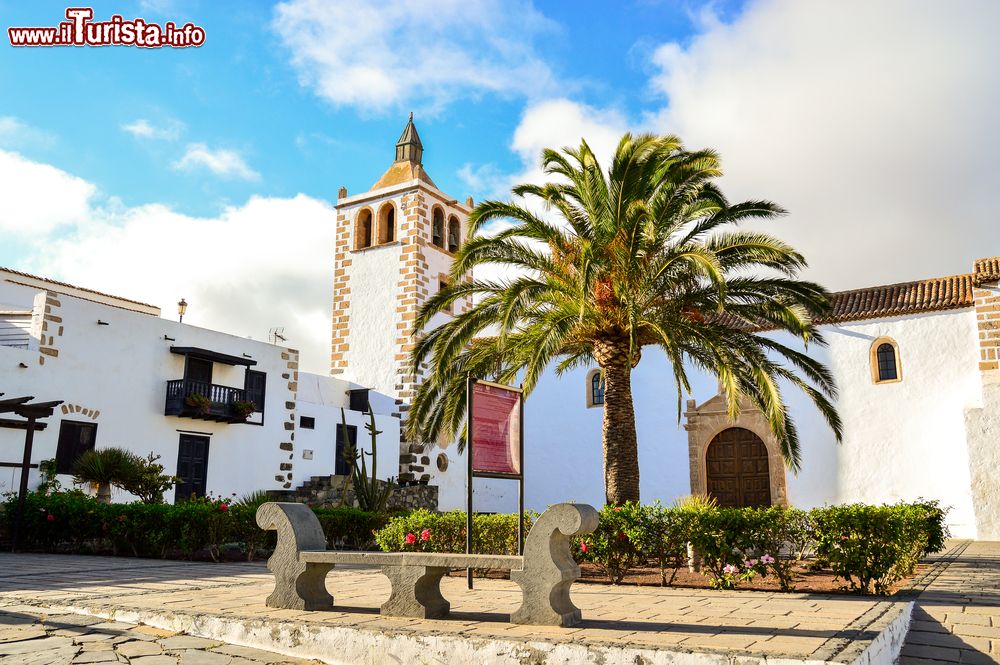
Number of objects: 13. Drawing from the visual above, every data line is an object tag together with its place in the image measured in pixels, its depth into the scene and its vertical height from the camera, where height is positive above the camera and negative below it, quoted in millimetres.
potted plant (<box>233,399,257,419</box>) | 18953 +2139
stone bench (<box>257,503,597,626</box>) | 5477 -488
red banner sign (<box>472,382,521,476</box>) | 6527 +582
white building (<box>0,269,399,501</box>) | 15539 +2292
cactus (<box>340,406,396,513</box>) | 16156 +134
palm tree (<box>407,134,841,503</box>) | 11000 +3013
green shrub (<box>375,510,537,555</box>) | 10094 -439
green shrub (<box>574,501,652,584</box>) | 9055 -491
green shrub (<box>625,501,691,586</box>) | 8844 -408
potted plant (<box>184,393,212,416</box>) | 17719 +2104
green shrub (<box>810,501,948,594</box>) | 8219 -443
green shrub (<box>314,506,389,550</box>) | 13797 -480
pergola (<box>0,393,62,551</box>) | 12438 +1303
